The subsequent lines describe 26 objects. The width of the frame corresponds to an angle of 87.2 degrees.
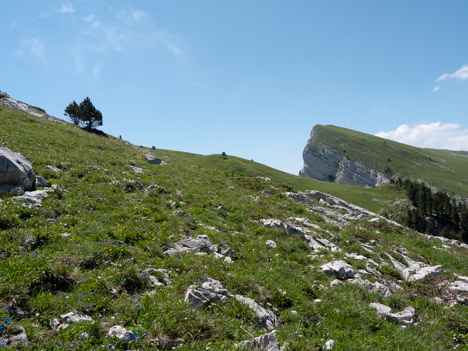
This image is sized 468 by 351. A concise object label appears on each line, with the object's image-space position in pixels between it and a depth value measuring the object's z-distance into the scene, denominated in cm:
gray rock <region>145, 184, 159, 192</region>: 1812
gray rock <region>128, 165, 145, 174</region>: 2252
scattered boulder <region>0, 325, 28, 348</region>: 427
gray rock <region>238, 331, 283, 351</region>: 566
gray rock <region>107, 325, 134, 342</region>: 501
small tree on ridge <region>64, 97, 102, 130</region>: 5998
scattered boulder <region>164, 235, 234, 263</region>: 1046
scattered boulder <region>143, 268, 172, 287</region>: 755
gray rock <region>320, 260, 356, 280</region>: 1114
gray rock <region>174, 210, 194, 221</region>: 1410
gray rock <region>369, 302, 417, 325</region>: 816
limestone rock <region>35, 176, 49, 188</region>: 1343
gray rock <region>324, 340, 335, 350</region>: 623
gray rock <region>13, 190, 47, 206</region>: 1105
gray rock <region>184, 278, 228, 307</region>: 675
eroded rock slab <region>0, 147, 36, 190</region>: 1167
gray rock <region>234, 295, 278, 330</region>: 693
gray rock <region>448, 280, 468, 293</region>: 1096
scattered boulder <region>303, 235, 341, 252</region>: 1446
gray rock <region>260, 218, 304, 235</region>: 1541
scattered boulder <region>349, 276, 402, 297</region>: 1016
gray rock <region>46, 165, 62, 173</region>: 1641
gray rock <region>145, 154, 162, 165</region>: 3041
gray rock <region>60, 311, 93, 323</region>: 527
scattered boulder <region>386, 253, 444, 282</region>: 1258
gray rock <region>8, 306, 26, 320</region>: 505
